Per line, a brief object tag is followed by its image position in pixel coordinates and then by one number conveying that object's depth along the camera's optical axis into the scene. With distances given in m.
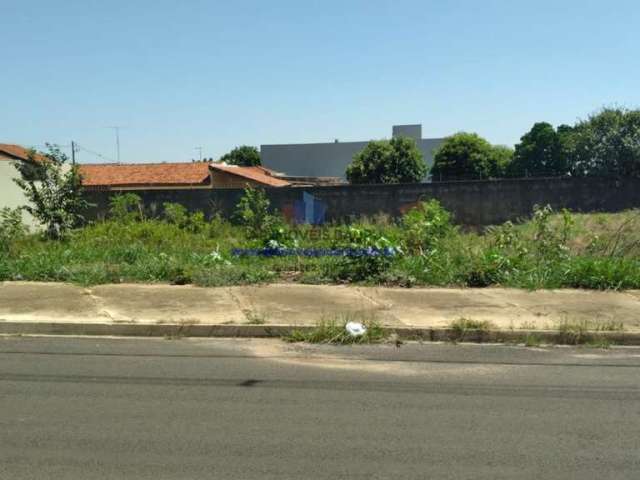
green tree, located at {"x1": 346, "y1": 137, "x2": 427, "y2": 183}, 55.88
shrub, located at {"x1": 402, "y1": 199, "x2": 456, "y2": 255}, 13.05
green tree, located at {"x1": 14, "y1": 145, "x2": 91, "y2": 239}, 18.20
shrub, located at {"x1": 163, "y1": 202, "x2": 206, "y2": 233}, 19.58
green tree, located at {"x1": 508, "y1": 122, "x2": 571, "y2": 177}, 56.50
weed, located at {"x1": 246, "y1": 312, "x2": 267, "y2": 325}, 8.64
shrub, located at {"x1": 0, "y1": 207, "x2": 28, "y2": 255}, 14.92
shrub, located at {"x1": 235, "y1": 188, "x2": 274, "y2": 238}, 16.94
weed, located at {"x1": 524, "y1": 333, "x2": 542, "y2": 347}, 8.07
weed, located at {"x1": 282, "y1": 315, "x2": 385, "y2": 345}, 8.12
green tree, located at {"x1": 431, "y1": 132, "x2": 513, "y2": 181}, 59.50
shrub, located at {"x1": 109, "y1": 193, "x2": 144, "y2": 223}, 20.98
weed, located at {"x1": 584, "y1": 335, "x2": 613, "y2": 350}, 8.05
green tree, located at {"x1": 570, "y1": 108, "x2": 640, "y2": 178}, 32.56
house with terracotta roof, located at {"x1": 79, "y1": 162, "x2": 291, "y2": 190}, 45.00
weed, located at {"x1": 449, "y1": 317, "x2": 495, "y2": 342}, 8.26
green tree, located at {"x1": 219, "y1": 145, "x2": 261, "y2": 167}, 88.56
